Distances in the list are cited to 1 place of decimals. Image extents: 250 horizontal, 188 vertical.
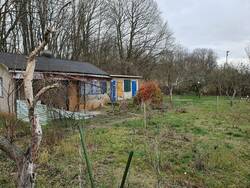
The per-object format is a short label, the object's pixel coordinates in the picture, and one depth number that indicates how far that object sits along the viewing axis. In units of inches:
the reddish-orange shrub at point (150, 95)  521.4
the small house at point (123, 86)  666.0
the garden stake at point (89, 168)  89.0
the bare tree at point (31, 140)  93.9
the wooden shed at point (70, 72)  398.8
